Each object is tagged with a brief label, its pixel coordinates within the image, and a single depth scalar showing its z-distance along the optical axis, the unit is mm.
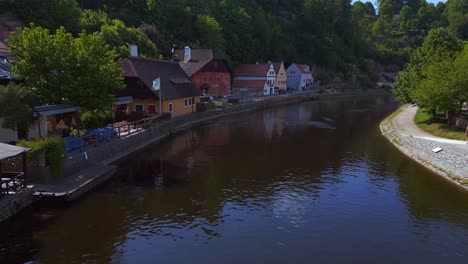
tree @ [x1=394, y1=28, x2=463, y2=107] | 49344
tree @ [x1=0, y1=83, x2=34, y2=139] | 24500
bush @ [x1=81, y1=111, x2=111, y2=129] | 35375
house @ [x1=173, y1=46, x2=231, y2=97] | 75875
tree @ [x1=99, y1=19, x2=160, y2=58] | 60938
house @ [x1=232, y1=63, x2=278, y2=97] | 94188
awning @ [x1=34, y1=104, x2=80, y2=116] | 27578
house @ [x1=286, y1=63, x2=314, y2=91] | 115688
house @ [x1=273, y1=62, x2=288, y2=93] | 102462
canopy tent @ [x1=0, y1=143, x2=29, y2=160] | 19562
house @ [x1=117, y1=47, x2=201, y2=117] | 45812
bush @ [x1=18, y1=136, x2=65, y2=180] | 23109
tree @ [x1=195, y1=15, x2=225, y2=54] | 100000
